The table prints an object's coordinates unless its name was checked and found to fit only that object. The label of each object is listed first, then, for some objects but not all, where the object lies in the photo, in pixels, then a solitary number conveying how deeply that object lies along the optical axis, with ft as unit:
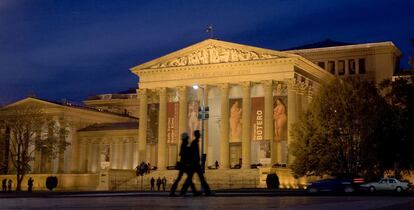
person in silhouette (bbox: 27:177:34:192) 219.41
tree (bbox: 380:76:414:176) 155.33
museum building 227.40
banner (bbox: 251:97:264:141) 223.92
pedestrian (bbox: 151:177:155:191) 204.95
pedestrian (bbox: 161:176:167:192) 199.40
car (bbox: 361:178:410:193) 154.30
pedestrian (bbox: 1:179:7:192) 227.59
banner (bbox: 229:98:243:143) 234.99
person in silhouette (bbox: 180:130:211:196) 64.64
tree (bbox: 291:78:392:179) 174.81
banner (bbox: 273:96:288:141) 226.38
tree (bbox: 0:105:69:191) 250.18
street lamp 165.17
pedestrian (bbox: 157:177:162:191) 199.70
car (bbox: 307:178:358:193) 136.67
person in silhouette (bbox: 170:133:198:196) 64.54
